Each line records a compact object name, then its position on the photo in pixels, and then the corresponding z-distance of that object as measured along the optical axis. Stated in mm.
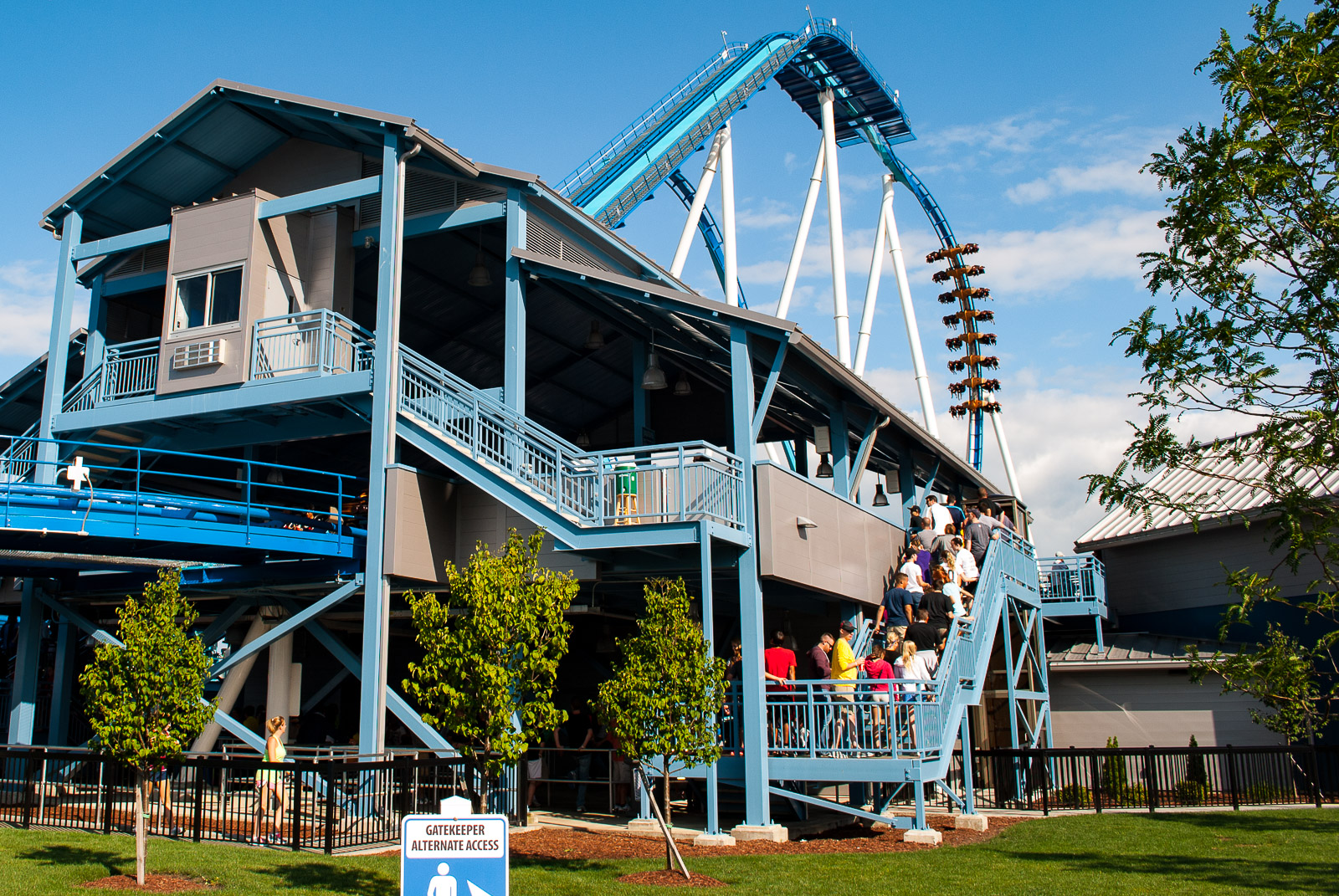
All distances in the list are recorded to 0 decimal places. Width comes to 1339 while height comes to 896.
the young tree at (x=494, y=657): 11414
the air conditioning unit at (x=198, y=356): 18391
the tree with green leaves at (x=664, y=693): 12352
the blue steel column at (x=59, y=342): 19500
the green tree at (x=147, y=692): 11406
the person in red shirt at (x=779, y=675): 15484
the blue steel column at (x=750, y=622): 15141
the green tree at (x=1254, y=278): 9523
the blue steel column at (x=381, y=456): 15945
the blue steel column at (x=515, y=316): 17438
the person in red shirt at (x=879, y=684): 14836
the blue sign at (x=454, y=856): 7707
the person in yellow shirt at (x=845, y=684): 14984
